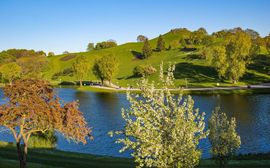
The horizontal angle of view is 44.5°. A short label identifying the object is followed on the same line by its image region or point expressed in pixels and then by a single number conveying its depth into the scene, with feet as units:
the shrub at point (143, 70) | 528.01
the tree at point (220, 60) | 430.61
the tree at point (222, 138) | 83.15
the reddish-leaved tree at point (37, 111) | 74.13
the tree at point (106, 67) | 498.69
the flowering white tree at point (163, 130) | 56.03
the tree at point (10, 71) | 609.25
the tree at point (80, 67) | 535.52
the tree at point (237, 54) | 422.41
